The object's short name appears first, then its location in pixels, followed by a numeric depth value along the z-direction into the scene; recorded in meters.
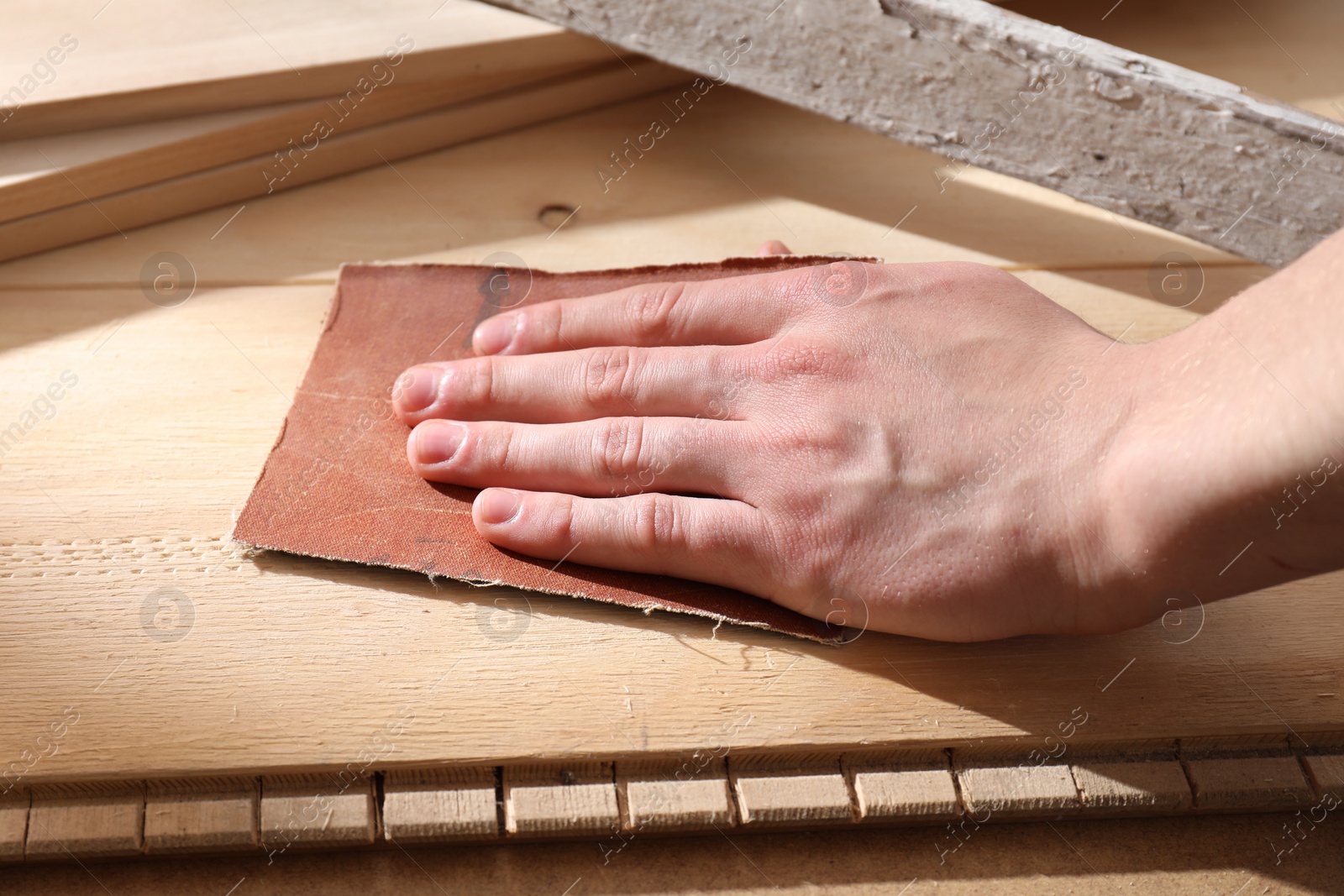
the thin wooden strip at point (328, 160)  0.66
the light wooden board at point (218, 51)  0.65
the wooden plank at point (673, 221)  0.66
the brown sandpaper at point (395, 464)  0.57
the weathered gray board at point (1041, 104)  0.62
